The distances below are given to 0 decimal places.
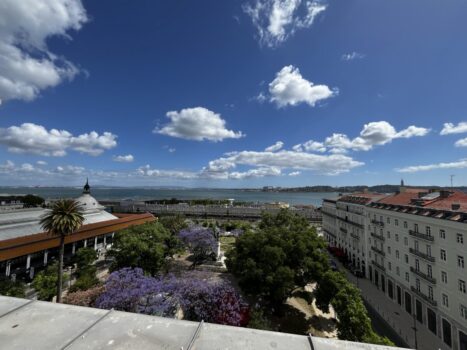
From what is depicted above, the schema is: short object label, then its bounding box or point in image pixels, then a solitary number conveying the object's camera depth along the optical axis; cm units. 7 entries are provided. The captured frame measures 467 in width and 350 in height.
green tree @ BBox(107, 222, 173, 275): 2925
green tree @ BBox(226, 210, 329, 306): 2341
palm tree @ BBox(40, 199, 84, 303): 2470
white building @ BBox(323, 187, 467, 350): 2300
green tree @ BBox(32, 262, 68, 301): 2334
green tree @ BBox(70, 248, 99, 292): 2445
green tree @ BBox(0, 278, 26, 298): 2085
